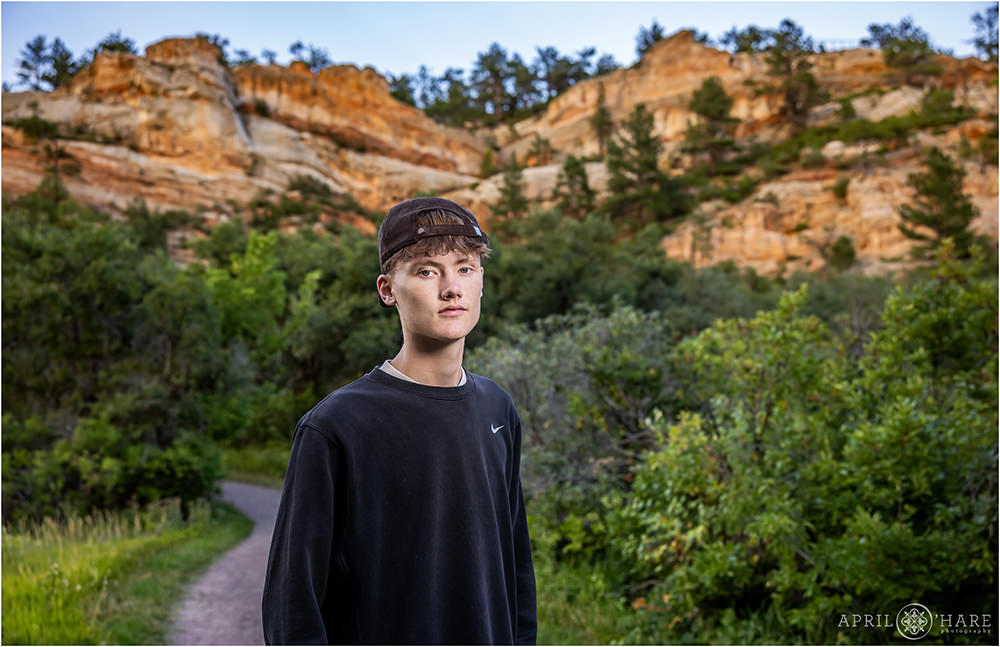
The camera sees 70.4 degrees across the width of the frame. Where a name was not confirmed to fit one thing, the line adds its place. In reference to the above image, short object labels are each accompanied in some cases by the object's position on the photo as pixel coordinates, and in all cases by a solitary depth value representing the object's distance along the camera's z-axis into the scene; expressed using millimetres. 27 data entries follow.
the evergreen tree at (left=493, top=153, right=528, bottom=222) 40500
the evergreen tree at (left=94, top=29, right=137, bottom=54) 51500
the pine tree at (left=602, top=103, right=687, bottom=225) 46438
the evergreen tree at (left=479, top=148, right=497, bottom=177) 60000
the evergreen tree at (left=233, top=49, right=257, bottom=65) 59766
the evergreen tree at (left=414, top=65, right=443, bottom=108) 78750
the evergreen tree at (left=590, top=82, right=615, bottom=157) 63278
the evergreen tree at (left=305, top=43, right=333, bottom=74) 68812
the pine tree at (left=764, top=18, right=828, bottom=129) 57031
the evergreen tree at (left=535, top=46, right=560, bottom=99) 79938
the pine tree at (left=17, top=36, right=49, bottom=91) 50938
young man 1565
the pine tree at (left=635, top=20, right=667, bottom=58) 76594
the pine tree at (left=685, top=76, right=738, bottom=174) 55469
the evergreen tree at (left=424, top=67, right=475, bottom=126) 75900
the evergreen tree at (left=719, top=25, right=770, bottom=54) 70625
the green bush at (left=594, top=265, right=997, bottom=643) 4727
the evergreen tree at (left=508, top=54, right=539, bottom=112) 79688
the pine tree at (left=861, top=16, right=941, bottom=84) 60478
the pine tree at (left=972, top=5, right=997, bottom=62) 59562
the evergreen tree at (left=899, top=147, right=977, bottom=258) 33375
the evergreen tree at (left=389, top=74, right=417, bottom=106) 72000
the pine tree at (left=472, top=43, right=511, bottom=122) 79438
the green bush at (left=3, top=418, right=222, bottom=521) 11008
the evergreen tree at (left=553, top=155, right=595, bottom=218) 49094
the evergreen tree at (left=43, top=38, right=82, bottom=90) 50156
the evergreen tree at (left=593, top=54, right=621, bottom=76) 76750
